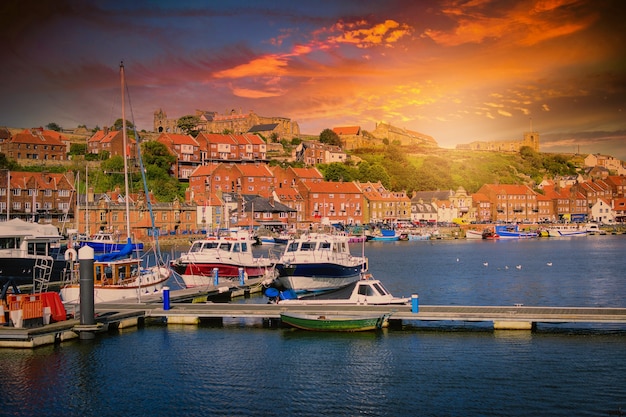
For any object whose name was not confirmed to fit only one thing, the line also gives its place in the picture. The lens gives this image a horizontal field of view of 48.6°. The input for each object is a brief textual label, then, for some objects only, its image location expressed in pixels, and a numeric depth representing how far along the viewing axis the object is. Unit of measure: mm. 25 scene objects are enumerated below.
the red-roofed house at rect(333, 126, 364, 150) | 195750
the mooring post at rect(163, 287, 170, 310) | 32625
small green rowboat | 29500
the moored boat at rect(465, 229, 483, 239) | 133750
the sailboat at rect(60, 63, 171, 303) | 36197
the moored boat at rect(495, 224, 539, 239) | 132500
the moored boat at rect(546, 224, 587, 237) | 139875
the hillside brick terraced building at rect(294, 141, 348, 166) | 151125
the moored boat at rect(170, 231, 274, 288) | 45250
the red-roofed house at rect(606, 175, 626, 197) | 175750
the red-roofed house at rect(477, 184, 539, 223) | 157000
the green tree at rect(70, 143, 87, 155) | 127325
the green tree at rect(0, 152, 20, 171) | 107431
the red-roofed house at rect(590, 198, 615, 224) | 166875
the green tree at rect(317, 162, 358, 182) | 143125
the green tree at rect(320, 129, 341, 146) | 176750
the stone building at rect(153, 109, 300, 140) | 169125
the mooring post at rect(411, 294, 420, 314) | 29844
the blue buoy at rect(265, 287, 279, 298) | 36969
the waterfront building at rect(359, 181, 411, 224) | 138000
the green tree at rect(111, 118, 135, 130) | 146550
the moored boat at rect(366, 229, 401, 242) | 122562
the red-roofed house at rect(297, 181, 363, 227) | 124612
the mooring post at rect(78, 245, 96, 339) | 27938
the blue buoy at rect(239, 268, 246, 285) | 44731
